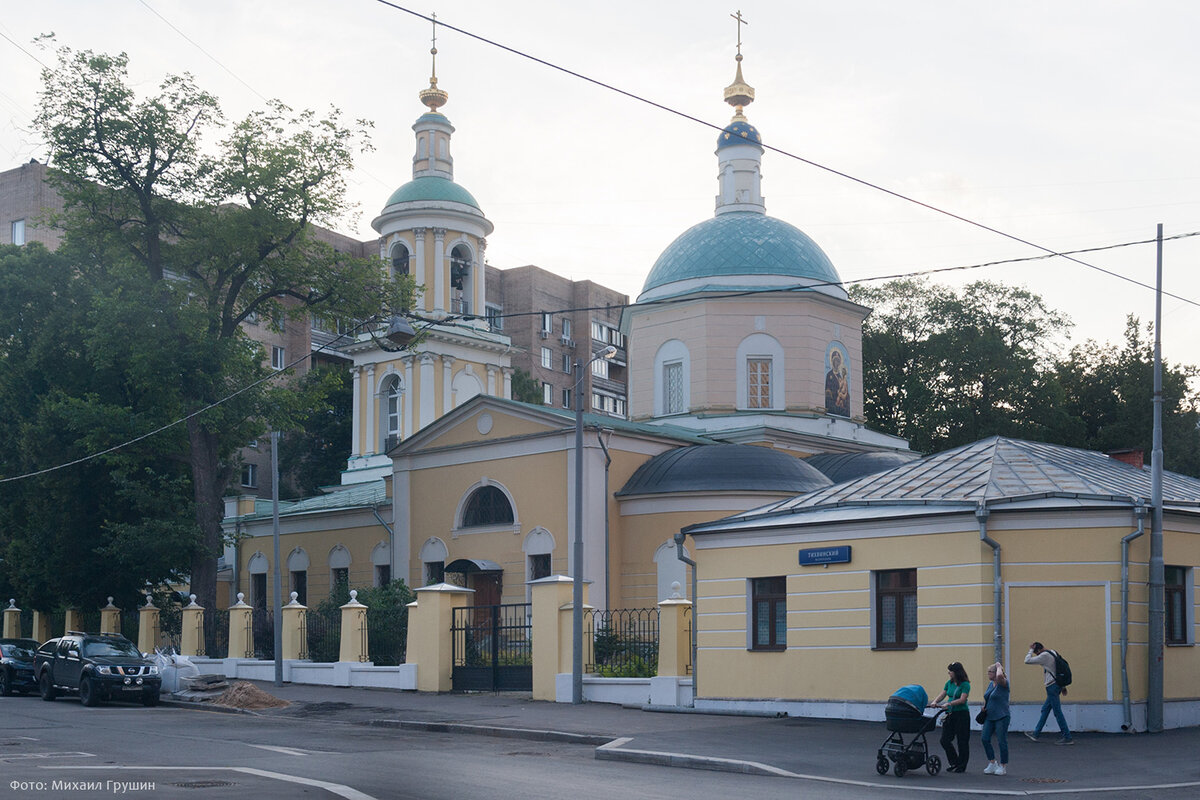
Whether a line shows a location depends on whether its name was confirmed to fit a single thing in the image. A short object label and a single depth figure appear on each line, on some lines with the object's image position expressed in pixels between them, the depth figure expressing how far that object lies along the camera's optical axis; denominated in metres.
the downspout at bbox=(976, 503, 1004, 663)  18.52
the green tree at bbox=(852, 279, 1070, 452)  51.94
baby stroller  13.88
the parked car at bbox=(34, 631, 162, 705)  24.38
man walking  16.84
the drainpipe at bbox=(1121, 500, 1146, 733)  18.19
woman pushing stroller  14.37
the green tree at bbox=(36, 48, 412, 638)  31.75
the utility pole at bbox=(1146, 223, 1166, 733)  18.14
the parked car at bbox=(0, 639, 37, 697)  27.48
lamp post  23.08
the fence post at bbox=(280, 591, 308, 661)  30.77
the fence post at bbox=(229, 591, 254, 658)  32.25
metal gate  25.58
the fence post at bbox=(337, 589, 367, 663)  28.66
